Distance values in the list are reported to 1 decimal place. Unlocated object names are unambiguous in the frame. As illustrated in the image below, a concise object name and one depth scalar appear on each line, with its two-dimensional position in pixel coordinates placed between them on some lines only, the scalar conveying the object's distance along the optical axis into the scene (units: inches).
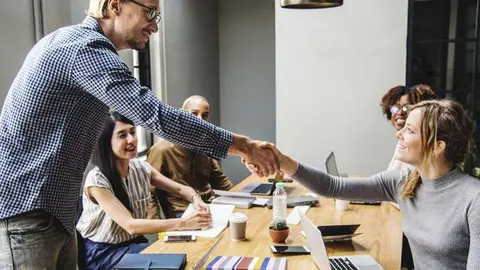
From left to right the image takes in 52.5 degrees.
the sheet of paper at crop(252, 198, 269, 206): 99.2
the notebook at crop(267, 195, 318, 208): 99.1
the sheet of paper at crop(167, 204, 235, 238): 78.4
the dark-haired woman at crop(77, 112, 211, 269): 83.2
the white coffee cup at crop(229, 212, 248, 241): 76.0
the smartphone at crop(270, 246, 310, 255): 69.4
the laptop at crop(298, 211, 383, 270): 58.0
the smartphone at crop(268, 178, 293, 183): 124.8
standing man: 53.3
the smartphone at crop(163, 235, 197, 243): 75.3
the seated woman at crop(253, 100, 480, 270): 64.1
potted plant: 74.1
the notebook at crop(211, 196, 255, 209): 98.1
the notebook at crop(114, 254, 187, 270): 61.2
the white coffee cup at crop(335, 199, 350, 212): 96.7
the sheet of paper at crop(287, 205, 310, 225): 85.9
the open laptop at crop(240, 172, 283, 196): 111.4
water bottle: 78.1
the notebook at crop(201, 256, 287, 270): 62.7
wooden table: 69.0
